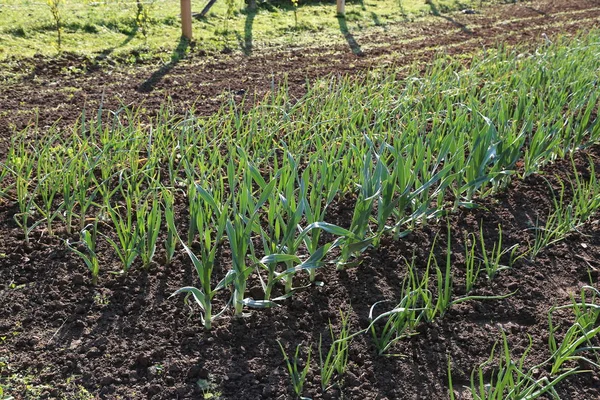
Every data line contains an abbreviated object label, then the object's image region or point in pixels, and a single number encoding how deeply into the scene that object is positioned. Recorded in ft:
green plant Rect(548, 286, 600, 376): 6.98
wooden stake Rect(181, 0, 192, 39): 19.95
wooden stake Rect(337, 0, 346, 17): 25.54
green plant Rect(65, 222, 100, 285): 8.01
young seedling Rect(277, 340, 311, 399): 6.74
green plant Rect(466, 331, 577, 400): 6.17
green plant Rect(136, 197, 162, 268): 8.13
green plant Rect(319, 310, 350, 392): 6.89
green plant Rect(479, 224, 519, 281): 8.77
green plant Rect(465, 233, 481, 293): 8.33
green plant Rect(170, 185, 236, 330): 7.47
